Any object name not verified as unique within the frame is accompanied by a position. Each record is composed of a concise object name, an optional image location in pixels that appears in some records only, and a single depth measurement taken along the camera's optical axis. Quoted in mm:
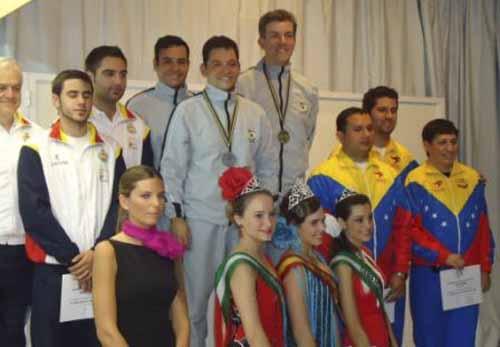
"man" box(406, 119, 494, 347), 4293
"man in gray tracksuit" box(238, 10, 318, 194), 4242
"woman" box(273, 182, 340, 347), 3350
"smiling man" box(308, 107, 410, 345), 4145
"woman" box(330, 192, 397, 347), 3555
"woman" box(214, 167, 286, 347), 3166
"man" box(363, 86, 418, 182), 4445
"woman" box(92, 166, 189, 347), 2869
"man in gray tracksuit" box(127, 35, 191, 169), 4133
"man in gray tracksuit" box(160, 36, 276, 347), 3777
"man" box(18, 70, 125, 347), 3271
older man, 3465
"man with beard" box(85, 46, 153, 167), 3756
